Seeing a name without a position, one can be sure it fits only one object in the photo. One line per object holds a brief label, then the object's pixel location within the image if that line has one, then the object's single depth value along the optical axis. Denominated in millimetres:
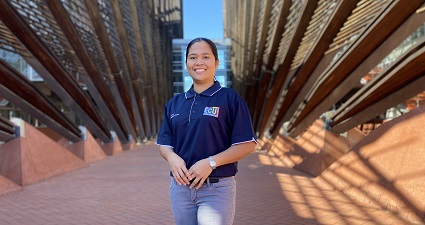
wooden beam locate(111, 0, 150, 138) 17359
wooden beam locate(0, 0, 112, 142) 10883
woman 2258
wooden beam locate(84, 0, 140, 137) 15047
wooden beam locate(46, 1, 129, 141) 12867
